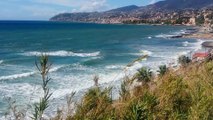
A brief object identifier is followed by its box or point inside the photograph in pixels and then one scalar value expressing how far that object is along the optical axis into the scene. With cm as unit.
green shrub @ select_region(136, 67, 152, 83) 1324
